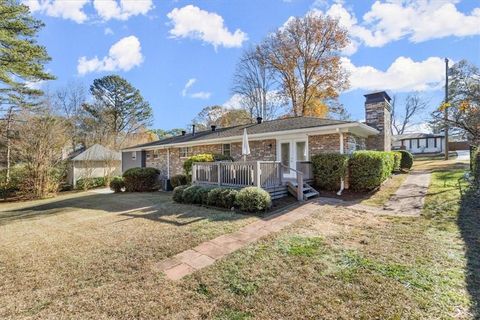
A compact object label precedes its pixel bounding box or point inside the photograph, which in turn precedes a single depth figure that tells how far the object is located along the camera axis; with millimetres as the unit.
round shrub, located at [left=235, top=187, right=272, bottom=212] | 7363
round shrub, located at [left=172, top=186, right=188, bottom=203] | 9633
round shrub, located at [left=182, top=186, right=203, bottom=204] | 9016
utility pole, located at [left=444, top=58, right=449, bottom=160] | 21156
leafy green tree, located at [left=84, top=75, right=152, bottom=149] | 29656
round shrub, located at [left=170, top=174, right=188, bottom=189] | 14289
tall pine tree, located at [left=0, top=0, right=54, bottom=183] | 10516
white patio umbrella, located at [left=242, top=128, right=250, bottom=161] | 9484
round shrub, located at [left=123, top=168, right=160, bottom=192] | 15352
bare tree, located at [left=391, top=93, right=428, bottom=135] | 38562
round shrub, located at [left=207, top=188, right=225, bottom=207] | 8316
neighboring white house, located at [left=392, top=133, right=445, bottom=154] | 37597
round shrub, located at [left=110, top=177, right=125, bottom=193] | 15812
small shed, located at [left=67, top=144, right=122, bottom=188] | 20516
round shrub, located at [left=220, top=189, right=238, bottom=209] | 7941
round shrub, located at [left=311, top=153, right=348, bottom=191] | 9773
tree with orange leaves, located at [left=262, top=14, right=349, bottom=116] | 22281
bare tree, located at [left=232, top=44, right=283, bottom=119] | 26562
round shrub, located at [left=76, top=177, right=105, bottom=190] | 19953
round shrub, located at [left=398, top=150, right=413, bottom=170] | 15984
